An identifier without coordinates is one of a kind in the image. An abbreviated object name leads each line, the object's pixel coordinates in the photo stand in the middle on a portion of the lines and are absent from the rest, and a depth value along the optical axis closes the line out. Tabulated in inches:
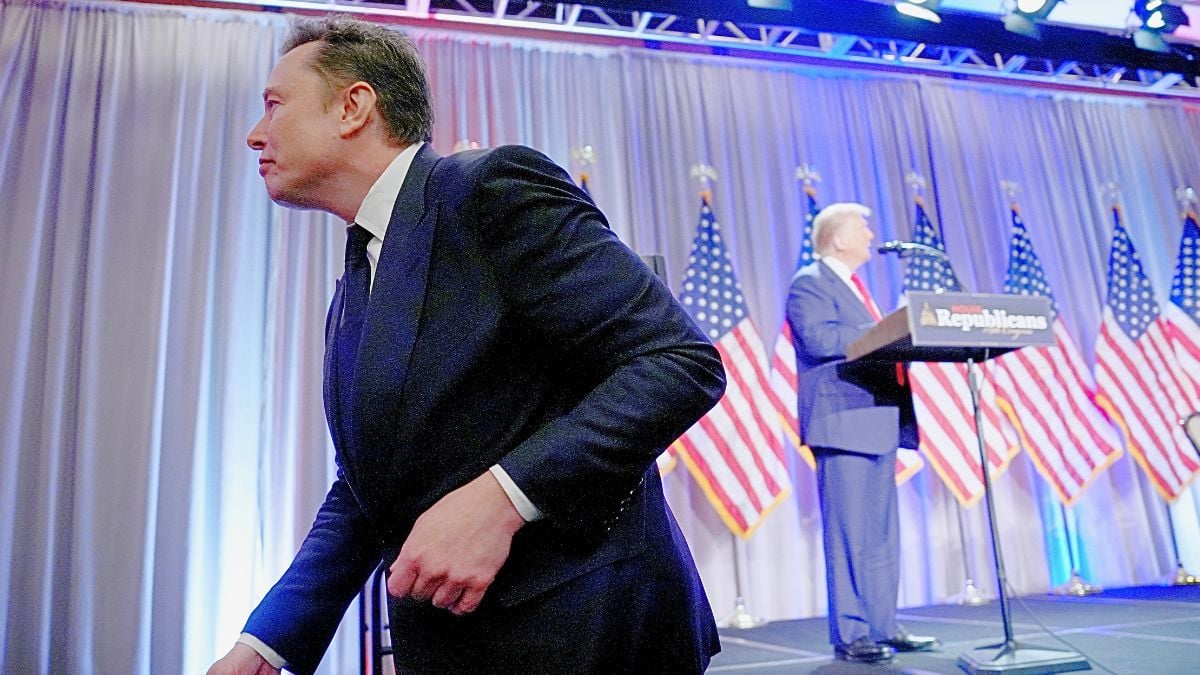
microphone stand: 93.8
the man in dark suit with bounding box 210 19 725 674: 26.8
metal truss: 188.9
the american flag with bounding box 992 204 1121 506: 194.4
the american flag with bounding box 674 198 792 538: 172.2
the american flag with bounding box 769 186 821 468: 181.2
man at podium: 115.3
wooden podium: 95.8
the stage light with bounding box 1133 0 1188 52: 193.2
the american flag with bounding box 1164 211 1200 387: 214.4
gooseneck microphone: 114.7
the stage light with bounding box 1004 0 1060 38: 184.2
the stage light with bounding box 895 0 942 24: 181.6
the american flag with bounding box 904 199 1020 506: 185.5
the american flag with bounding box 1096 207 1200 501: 202.5
